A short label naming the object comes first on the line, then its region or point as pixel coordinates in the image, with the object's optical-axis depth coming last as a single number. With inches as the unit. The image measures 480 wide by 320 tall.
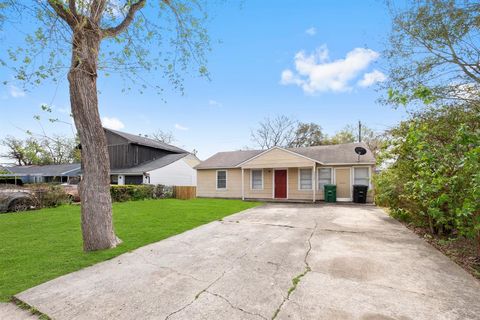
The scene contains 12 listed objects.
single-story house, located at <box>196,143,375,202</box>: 531.2
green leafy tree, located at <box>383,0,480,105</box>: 223.3
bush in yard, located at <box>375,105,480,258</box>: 124.3
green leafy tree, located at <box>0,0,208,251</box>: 173.9
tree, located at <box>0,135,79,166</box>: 1348.4
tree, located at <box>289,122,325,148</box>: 1289.4
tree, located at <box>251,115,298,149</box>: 1317.7
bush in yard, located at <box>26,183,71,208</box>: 436.8
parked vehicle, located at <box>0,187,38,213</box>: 395.7
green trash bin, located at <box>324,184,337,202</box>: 528.4
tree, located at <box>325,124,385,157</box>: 1216.2
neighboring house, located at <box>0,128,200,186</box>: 791.1
